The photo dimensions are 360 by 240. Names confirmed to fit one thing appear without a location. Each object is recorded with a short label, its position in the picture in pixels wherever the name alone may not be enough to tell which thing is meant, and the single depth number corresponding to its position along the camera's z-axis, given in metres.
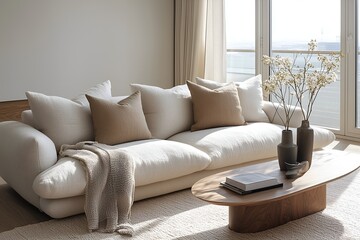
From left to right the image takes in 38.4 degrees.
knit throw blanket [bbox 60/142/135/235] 3.33
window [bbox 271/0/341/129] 5.90
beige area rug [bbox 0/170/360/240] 3.13
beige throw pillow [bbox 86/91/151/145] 4.05
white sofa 3.40
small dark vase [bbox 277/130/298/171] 3.30
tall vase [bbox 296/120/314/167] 3.38
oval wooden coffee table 2.91
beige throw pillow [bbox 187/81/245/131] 4.62
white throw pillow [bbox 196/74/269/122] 4.95
